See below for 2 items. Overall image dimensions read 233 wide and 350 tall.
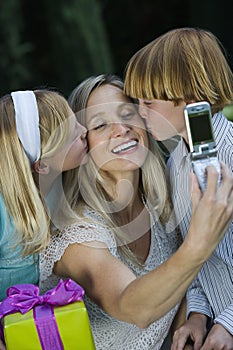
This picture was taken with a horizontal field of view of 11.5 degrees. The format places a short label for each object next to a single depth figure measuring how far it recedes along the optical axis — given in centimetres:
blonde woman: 207
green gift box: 197
